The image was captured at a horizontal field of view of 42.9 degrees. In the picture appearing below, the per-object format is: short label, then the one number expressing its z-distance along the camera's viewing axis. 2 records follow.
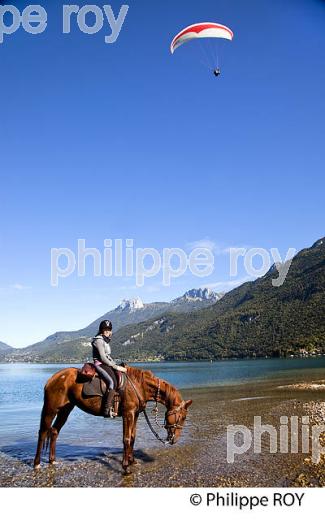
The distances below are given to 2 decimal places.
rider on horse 7.75
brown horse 7.79
